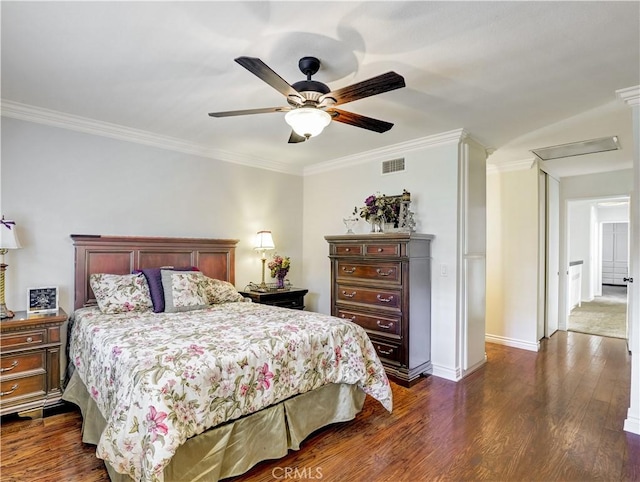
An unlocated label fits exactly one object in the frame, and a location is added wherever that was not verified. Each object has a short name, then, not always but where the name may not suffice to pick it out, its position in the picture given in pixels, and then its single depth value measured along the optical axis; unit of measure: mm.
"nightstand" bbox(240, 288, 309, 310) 4004
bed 1631
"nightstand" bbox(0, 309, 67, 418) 2521
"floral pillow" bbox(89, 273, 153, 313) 2928
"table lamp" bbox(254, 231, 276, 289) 4348
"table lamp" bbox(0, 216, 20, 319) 2643
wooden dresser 3416
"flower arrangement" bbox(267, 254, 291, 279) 4383
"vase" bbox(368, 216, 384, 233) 3956
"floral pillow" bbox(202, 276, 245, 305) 3466
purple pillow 3080
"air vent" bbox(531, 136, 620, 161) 3863
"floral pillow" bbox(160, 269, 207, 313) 3033
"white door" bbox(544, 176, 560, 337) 5145
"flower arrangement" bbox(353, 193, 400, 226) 3859
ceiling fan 1850
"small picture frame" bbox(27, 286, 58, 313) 2852
